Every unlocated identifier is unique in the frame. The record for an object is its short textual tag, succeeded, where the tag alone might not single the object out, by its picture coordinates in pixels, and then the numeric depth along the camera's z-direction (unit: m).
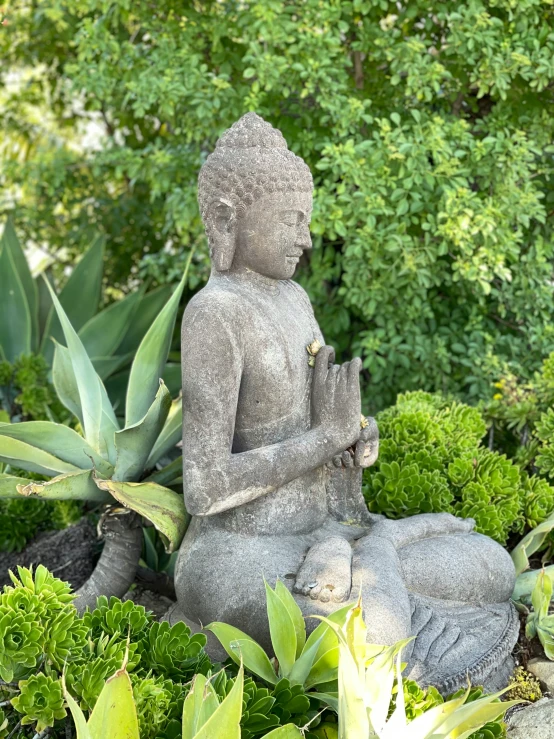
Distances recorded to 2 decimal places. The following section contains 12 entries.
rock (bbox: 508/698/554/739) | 2.63
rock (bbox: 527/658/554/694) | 2.95
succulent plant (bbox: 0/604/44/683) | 2.24
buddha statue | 2.70
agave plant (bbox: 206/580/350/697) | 2.41
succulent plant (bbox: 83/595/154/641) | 2.51
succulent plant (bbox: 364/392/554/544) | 3.57
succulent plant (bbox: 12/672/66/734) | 2.21
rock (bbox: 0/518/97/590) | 3.75
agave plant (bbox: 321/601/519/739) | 2.11
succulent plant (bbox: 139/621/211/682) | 2.46
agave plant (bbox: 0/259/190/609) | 2.99
